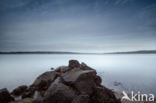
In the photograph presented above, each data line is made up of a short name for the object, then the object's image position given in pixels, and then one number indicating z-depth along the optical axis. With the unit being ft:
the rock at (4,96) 27.66
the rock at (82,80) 27.81
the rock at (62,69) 40.21
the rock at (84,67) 38.99
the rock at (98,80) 36.06
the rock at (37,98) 24.79
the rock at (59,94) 23.63
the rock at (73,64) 40.57
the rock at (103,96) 25.23
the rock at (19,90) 37.52
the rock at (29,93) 32.30
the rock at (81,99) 21.99
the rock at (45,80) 34.91
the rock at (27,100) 27.23
